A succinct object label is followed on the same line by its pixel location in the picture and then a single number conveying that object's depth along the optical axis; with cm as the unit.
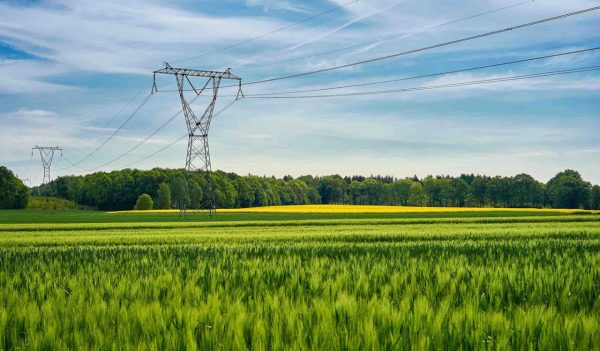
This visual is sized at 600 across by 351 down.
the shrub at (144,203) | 14400
